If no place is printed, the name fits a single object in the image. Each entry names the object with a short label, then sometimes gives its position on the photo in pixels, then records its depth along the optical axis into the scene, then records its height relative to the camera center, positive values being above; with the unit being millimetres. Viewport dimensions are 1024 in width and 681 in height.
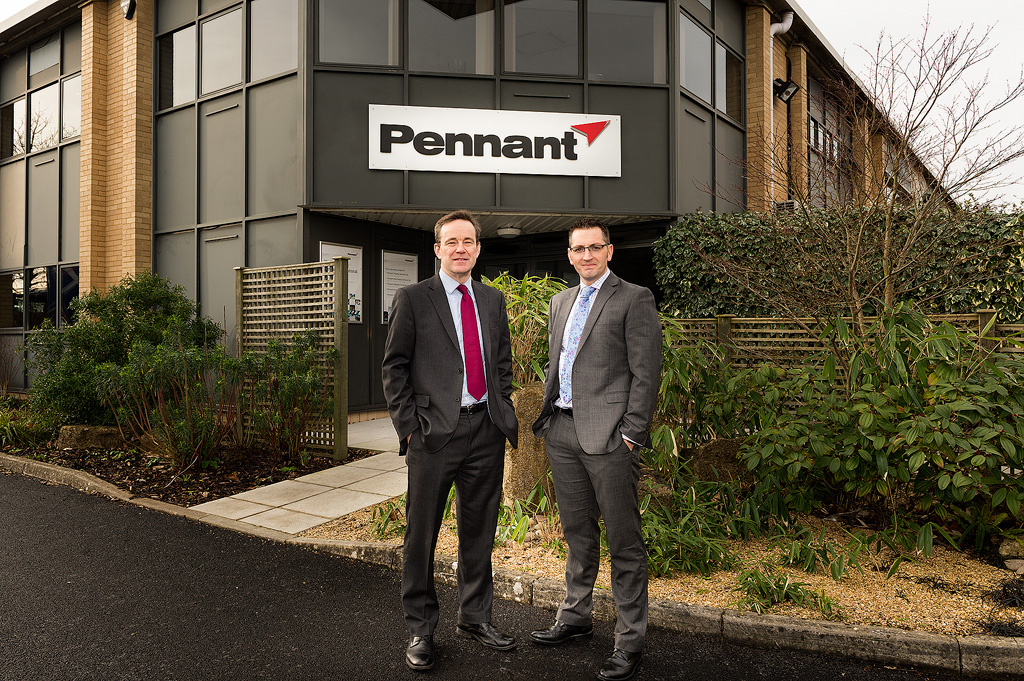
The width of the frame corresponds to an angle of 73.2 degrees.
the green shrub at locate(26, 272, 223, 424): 8344 -41
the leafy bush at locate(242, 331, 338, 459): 7266 -567
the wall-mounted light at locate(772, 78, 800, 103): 12677 +4616
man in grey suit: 3062 -394
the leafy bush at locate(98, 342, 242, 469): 6922 -612
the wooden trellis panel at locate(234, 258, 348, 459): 7684 +322
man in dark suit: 3158 -376
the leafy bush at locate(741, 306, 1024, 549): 3689 -511
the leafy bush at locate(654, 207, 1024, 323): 5473 +795
